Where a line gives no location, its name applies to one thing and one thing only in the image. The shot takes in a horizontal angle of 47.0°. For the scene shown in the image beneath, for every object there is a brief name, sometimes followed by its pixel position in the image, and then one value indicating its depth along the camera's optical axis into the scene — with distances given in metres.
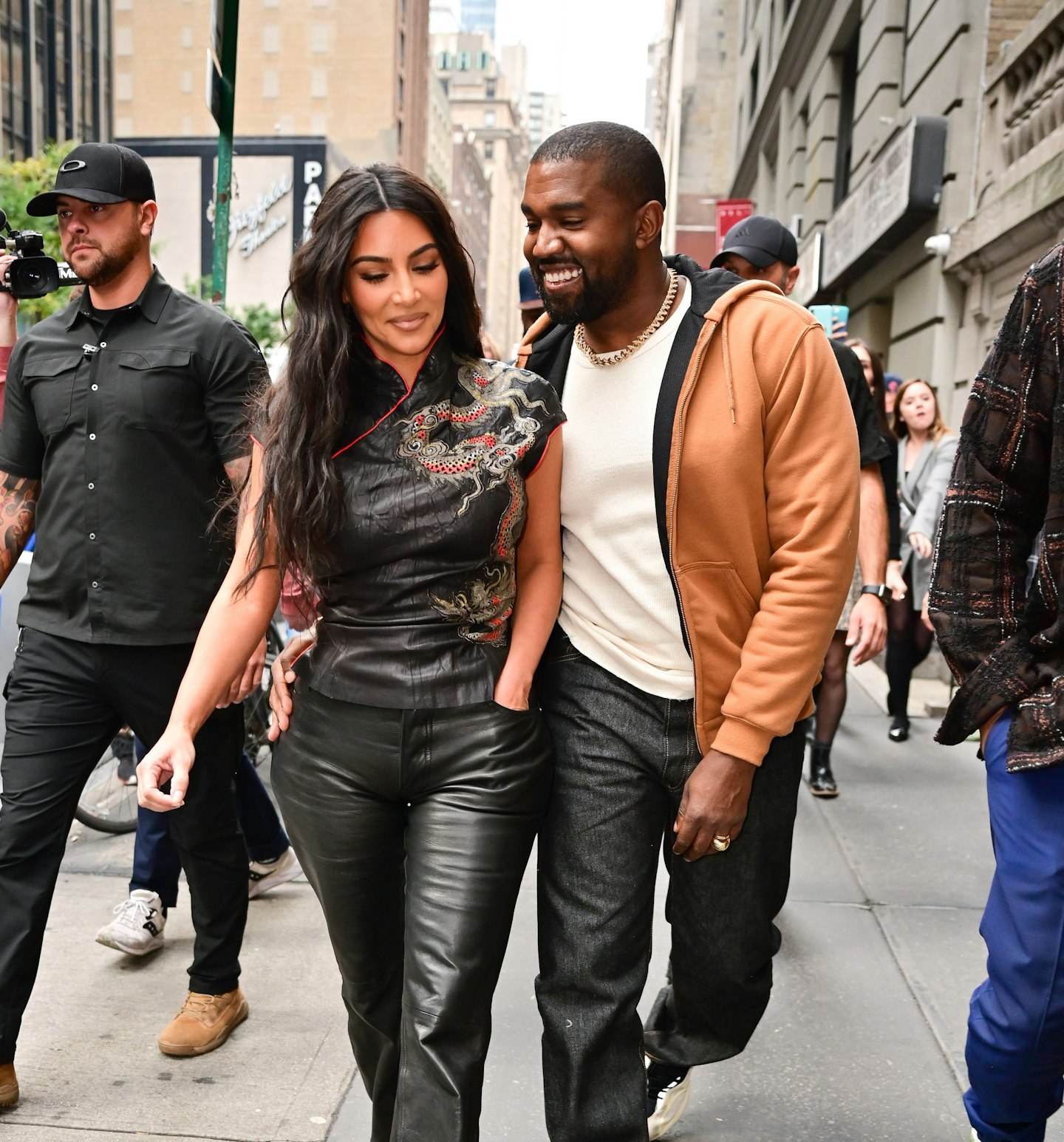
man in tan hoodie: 2.39
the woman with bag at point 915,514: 7.37
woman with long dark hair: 2.29
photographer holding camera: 3.53
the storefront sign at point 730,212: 19.25
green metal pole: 7.48
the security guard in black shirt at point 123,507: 3.31
